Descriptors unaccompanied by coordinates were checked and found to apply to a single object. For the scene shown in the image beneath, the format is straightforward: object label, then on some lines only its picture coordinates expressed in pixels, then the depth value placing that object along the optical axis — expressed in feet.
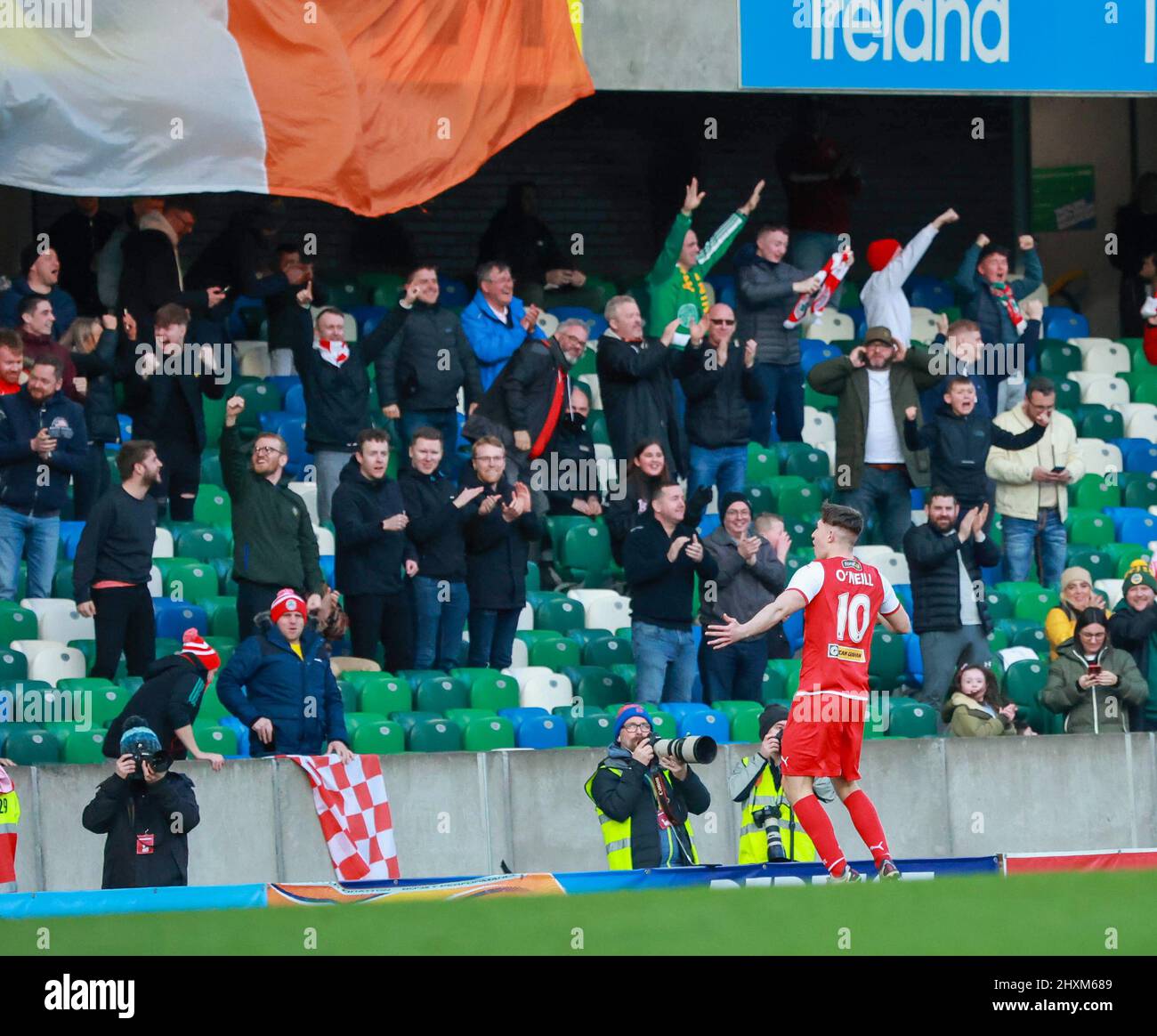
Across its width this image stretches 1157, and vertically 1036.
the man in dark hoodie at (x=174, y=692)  42.80
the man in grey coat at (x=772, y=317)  58.95
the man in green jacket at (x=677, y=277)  58.44
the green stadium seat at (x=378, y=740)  47.32
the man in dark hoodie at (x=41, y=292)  53.62
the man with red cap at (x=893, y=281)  61.36
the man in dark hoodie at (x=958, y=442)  54.70
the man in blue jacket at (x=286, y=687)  44.96
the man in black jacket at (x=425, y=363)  54.03
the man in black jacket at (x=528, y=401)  54.03
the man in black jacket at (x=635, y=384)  53.93
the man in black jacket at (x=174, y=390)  51.37
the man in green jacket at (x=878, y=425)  55.93
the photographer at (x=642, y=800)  40.19
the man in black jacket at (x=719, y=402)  54.85
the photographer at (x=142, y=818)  39.91
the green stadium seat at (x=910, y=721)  51.03
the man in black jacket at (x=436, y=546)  50.31
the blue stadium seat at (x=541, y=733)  48.67
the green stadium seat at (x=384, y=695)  49.08
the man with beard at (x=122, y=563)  47.52
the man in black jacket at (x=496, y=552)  50.52
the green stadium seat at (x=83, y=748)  45.57
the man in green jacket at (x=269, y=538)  48.65
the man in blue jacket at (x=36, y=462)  49.42
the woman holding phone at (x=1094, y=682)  50.88
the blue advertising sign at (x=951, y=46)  61.05
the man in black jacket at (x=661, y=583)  49.32
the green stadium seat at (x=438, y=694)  49.55
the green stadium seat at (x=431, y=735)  48.06
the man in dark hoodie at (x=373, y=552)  49.21
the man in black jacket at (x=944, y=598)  51.62
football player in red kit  37.04
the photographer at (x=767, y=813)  41.22
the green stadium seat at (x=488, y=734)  48.24
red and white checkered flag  45.91
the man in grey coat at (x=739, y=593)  50.67
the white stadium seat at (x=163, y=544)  53.31
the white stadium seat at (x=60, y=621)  50.01
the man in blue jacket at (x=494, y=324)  55.67
